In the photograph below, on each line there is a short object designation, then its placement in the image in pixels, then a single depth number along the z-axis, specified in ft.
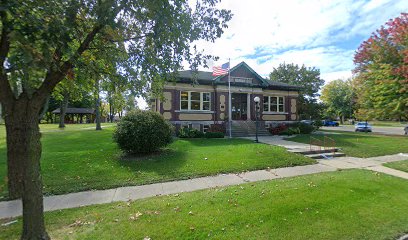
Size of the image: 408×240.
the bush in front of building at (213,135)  57.69
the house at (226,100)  64.69
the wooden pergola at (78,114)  193.30
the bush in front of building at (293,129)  68.95
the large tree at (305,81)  126.82
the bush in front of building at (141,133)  32.09
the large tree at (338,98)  191.30
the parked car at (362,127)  100.68
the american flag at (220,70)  58.49
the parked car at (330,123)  161.79
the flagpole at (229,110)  66.49
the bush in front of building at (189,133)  56.56
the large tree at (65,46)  7.62
